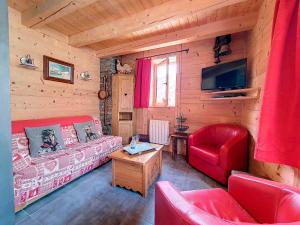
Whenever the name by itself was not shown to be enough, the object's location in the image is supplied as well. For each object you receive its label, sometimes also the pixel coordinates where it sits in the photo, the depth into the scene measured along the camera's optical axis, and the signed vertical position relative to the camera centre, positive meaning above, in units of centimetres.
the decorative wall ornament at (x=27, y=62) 231 +69
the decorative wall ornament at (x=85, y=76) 344 +71
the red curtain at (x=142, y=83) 370 +59
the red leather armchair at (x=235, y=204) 70 -59
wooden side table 302 -64
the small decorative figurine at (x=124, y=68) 388 +100
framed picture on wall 271 +70
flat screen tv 242 +56
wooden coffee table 183 -84
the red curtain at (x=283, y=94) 104 +10
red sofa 157 -73
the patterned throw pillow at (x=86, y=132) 280 -51
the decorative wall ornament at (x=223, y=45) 281 +119
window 362 +62
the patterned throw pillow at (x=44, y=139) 202 -50
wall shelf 204 +24
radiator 358 -62
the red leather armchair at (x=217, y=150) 212 -70
